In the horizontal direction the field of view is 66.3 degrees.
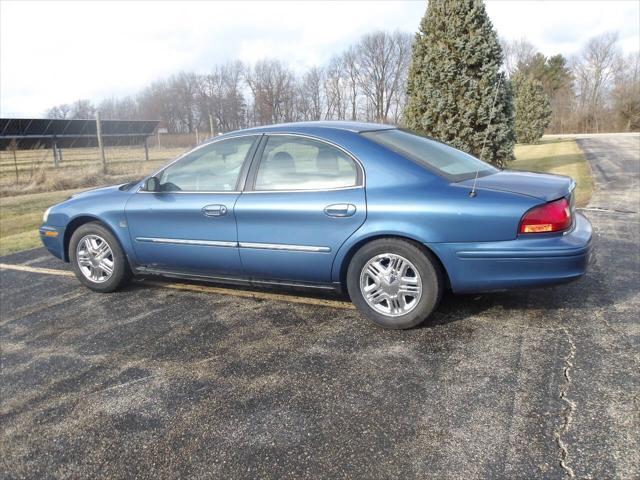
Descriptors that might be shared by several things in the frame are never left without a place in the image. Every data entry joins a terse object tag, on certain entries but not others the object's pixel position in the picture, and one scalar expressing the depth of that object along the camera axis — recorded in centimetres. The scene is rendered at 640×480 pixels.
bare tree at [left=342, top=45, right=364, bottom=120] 5900
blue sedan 322
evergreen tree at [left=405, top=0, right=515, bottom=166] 1198
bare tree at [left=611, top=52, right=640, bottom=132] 4397
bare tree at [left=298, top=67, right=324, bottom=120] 4977
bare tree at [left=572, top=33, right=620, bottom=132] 5127
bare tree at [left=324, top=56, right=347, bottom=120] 5147
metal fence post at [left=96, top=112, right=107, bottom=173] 1495
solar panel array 2052
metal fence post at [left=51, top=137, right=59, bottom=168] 1897
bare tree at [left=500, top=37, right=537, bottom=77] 6156
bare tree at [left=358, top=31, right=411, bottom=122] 5762
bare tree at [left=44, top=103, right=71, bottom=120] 5463
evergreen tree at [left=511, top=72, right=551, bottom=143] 3178
